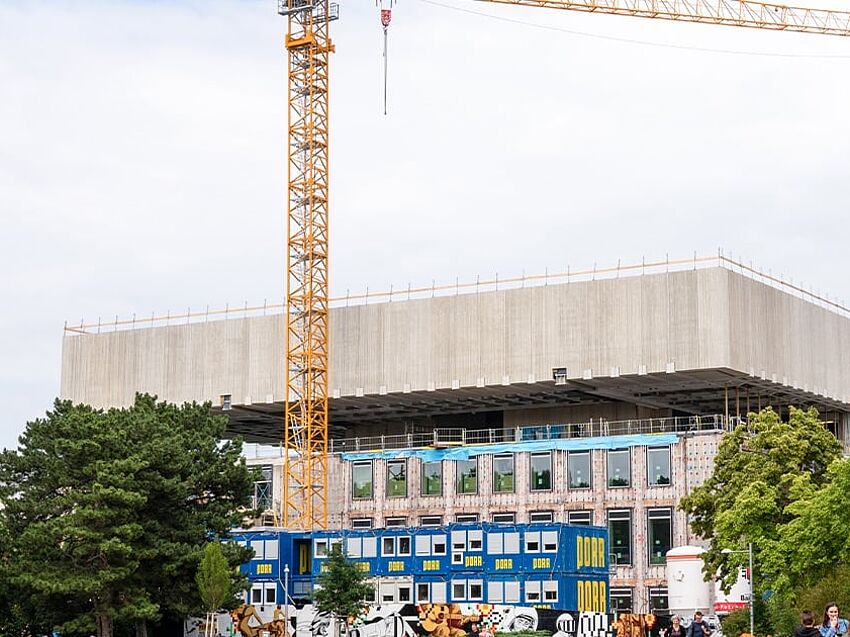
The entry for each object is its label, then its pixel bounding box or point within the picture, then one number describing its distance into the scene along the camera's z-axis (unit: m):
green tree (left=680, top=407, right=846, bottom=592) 65.31
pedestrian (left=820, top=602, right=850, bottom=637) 28.45
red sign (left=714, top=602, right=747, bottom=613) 78.12
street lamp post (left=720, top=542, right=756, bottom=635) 59.67
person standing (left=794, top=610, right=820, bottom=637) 27.98
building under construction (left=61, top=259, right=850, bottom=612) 91.44
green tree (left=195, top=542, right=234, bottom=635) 64.81
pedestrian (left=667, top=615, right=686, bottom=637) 44.41
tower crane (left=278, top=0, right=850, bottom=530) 99.50
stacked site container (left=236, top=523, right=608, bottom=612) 75.62
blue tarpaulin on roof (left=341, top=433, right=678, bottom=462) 92.19
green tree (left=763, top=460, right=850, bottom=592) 58.38
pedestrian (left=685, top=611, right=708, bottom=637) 43.78
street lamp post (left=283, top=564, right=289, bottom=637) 77.31
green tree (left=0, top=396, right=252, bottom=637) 64.81
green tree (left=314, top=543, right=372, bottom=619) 70.50
